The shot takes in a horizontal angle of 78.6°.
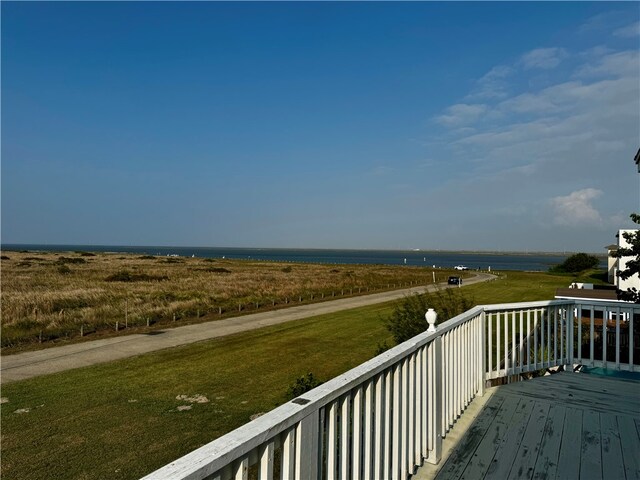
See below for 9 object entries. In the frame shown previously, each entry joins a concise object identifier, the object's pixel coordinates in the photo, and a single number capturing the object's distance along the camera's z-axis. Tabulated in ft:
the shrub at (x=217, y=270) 145.89
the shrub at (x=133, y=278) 99.45
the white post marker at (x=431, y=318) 10.18
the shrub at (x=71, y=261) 169.99
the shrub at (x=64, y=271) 113.57
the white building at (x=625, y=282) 69.05
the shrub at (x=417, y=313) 30.55
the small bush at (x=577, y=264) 178.19
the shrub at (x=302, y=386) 20.74
